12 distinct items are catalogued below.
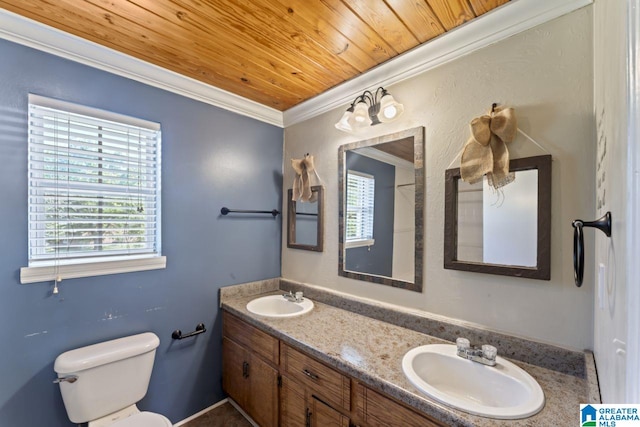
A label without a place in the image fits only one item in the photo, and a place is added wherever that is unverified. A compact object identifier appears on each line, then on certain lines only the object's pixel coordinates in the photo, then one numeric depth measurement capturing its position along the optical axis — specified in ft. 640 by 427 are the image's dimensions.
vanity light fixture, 5.25
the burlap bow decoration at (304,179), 7.04
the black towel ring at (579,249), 2.46
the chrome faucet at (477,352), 3.72
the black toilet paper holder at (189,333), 6.00
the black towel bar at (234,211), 6.81
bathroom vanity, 3.16
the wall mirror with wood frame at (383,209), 5.12
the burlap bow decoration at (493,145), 3.94
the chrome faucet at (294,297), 6.54
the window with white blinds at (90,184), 4.65
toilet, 4.40
